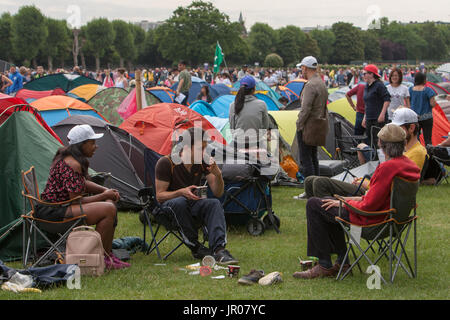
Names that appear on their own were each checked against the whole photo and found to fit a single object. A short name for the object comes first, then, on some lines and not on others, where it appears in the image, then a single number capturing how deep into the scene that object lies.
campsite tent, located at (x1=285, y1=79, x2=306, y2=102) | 24.84
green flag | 25.92
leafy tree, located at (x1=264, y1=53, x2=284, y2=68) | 68.68
